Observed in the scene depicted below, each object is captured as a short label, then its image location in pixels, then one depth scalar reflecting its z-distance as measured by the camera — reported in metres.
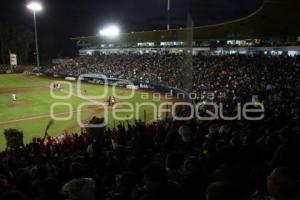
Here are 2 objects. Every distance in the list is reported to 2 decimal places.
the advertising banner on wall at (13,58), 69.93
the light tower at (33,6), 54.82
